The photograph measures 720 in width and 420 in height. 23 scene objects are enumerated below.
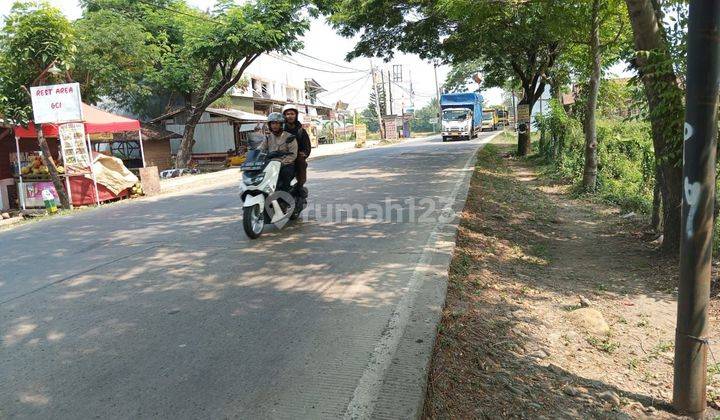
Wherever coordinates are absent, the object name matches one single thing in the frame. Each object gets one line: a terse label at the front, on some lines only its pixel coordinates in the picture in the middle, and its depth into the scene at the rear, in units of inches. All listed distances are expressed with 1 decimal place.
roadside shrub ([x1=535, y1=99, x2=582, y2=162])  608.4
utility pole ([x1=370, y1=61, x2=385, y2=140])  2129.8
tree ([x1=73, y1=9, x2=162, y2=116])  875.4
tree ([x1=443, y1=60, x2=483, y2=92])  2164.1
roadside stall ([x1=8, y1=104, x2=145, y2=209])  542.0
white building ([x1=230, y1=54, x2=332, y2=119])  1454.2
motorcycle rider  312.7
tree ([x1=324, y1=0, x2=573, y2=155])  498.9
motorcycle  289.3
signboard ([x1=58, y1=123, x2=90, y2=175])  535.5
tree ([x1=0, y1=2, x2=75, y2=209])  497.7
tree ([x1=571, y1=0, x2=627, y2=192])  421.1
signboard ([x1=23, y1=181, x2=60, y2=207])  572.1
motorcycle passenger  330.6
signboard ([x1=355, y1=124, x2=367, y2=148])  1656.1
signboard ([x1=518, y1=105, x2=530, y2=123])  861.8
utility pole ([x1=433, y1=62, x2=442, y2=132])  2674.7
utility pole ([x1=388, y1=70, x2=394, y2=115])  2236.6
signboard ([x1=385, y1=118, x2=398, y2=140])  2251.5
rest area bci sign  504.1
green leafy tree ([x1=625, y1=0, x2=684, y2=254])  221.1
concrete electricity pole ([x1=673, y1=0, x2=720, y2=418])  117.3
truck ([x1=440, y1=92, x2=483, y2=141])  1529.3
